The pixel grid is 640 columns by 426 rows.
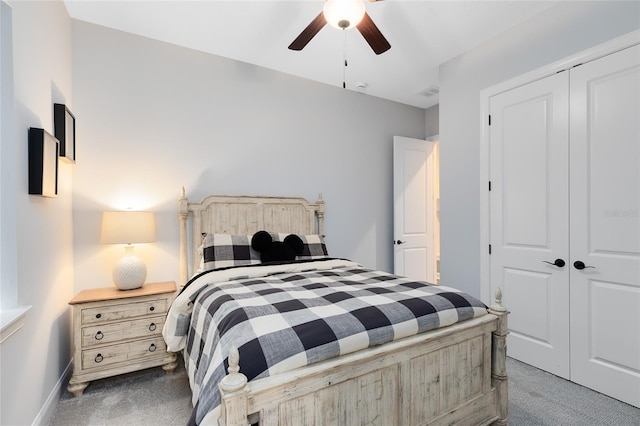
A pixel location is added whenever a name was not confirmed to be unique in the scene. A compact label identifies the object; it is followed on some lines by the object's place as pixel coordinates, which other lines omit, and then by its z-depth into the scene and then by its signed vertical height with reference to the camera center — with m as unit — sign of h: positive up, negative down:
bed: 1.13 -0.61
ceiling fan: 1.78 +1.18
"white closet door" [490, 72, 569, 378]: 2.41 -0.05
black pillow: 2.69 -0.33
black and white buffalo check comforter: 1.19 -0.50
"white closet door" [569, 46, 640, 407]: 2.04 -0.11
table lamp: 2.40 -0.19
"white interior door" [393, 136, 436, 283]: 4.12 +0.03
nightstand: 2.17 -0.89
